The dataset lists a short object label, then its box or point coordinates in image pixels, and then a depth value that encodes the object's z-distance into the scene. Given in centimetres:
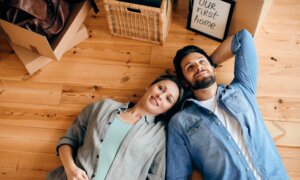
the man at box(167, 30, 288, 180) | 143
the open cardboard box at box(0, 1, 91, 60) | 172
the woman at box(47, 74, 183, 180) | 148
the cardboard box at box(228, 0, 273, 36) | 166
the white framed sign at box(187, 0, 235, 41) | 176
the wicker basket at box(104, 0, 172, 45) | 175
